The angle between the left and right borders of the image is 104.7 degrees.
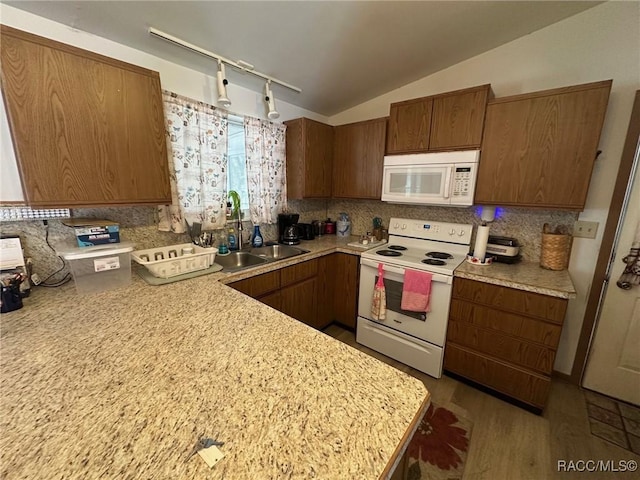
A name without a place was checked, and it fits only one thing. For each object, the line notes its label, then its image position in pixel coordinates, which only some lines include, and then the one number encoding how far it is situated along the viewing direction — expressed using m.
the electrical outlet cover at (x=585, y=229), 1.71
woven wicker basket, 1.71
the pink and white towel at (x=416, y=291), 1.80
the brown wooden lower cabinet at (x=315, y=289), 1.85
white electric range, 1.81
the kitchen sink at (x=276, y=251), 2.22
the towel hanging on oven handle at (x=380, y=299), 2.00
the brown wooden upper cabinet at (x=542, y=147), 1.46
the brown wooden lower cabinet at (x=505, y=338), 1.49
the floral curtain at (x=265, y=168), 2.21
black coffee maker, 2.43
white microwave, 1.82
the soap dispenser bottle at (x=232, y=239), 2.20
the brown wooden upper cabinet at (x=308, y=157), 2.38
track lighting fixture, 1.40
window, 2.15
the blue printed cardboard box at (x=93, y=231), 1.25
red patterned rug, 1.27
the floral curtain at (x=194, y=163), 1.72
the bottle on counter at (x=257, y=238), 2.31
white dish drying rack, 1.42
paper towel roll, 1.82
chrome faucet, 2.16
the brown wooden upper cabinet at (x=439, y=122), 1.76
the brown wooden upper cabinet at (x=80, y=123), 1.00
